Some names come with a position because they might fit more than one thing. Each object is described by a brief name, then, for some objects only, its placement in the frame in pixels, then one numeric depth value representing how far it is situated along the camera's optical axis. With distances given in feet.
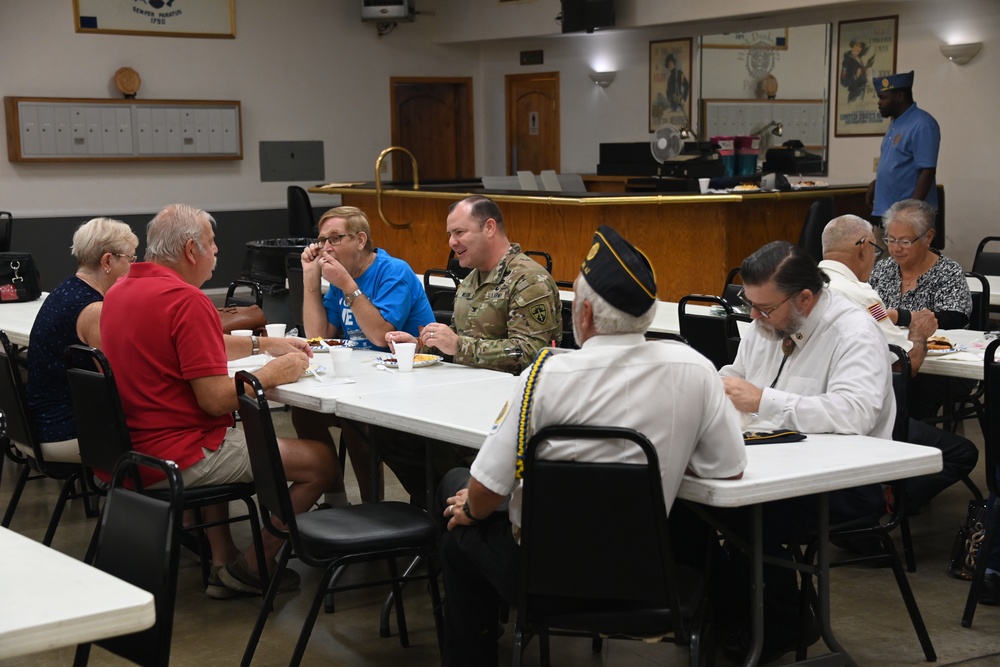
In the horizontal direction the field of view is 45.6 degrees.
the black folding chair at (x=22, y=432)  12.53
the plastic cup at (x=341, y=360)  12.12
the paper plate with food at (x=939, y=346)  13.58
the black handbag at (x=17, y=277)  18.95
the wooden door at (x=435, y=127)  45.27
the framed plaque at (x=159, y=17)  37.60
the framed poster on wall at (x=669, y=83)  38.01
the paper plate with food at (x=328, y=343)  14.04
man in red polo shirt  11.12
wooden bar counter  26.11
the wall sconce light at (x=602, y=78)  40.91
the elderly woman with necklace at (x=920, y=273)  15.99
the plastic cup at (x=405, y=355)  12.46
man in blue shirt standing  25.84
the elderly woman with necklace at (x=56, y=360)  12.89
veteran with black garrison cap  7.77
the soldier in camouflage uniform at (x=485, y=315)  12.68
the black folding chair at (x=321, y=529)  9.50
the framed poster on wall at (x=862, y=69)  32.17
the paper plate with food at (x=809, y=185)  28.58
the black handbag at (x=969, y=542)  12.60
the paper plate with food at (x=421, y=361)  12.82
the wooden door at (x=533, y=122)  43.57
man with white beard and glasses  9.72
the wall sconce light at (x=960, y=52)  29.99
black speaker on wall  37.88
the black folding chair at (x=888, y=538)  10.18
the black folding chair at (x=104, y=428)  11.01
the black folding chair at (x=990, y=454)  10.78
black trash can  25.29
